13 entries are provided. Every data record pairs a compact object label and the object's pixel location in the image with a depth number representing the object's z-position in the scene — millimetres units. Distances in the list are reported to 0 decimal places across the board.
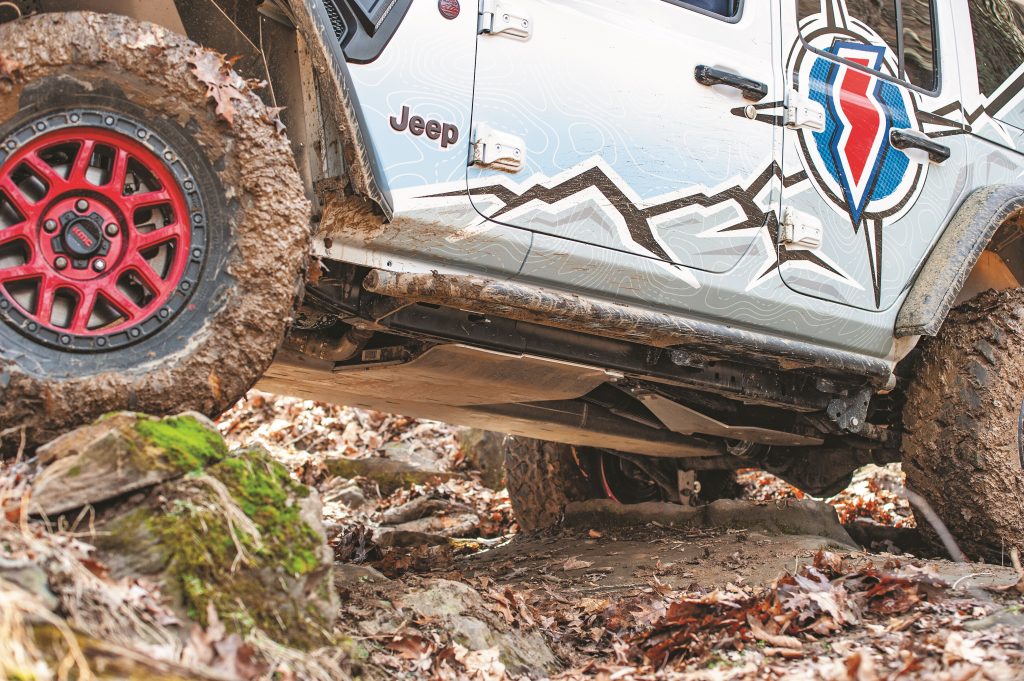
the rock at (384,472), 7285
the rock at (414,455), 7504
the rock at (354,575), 3172
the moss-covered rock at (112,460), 2162
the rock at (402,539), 5293
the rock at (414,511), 6324
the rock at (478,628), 2852
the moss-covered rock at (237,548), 2129
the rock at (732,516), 4809
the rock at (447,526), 5980
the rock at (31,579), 1859
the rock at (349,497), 6738
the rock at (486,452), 7715
